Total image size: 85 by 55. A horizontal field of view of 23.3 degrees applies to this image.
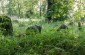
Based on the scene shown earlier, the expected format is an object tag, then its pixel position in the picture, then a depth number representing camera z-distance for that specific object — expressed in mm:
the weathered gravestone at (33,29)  8978
